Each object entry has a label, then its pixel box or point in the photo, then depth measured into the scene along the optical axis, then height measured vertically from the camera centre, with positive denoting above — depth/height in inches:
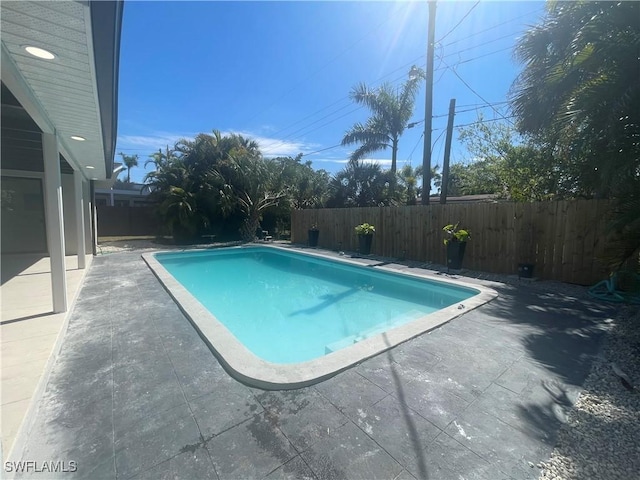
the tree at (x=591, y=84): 169.9 +96.9
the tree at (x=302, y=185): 700.7 +83.6
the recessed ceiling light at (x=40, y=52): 100.2 +56.2
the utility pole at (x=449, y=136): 481.4 +141.6
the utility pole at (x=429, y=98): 421.1 +179.5
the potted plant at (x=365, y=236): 424.5 -24.1
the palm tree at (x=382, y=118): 627.2 +226.2
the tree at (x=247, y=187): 624.7 +65.7
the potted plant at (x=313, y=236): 534.6 -32.5
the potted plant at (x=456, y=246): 310.1 -26.7
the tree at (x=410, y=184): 708.0 +95.3
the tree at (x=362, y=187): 660.1 +75.8
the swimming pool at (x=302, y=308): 122.0 -72.6
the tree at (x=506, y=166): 353.7 +87.9
